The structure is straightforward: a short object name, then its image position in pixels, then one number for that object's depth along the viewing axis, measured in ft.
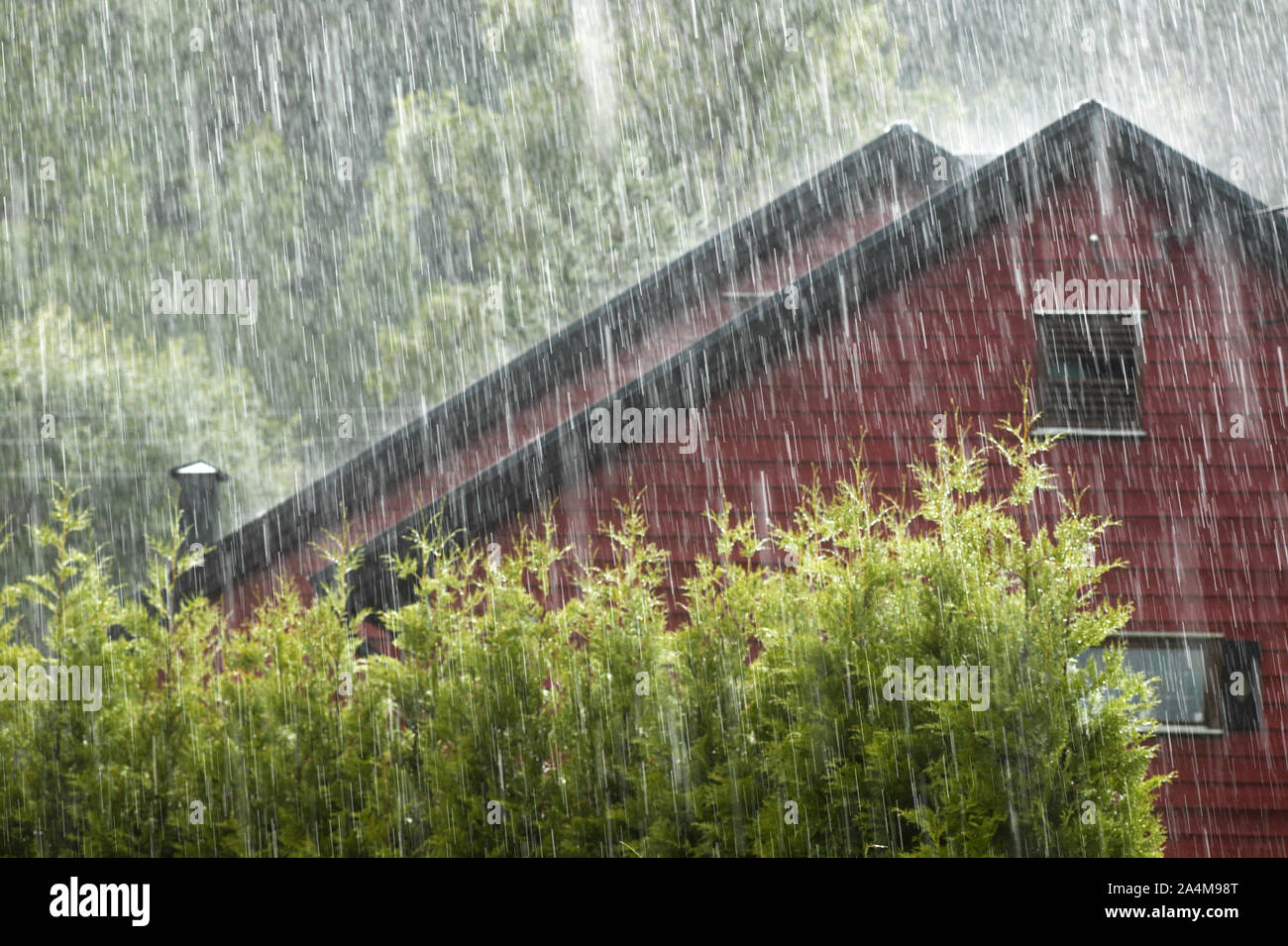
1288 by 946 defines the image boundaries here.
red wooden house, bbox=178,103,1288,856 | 58.80
